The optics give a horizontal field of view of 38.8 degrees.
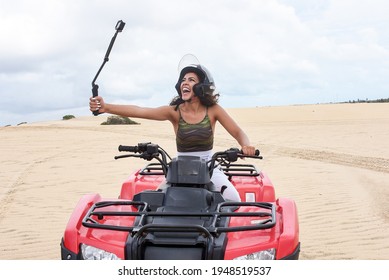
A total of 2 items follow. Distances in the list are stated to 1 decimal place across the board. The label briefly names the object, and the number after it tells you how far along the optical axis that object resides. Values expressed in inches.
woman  210.8
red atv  143.3
